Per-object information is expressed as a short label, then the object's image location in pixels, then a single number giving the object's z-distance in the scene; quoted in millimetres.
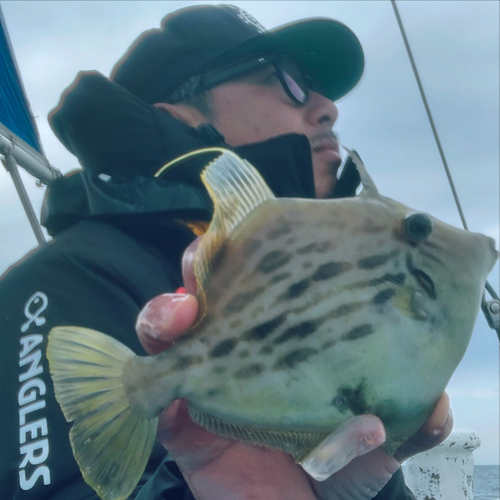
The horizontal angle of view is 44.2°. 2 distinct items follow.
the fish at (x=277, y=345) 300
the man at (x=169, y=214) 355
